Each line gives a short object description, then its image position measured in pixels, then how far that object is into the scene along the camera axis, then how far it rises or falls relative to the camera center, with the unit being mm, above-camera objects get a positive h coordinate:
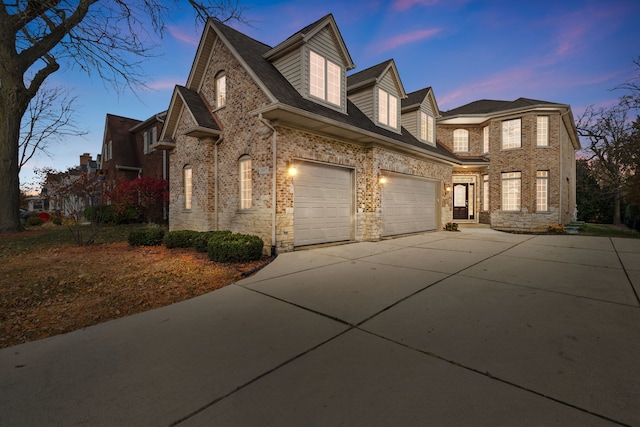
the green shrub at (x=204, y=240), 8141 -899
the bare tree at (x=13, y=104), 10129 +4566
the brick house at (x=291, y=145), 8148 +2276
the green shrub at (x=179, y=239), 8969 -953
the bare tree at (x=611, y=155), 21156 +4174
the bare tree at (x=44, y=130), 16109 +4953
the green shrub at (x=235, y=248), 6833 -979
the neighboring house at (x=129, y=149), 19144 +4738
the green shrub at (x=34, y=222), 17094 -706
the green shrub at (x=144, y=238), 9578 -974
